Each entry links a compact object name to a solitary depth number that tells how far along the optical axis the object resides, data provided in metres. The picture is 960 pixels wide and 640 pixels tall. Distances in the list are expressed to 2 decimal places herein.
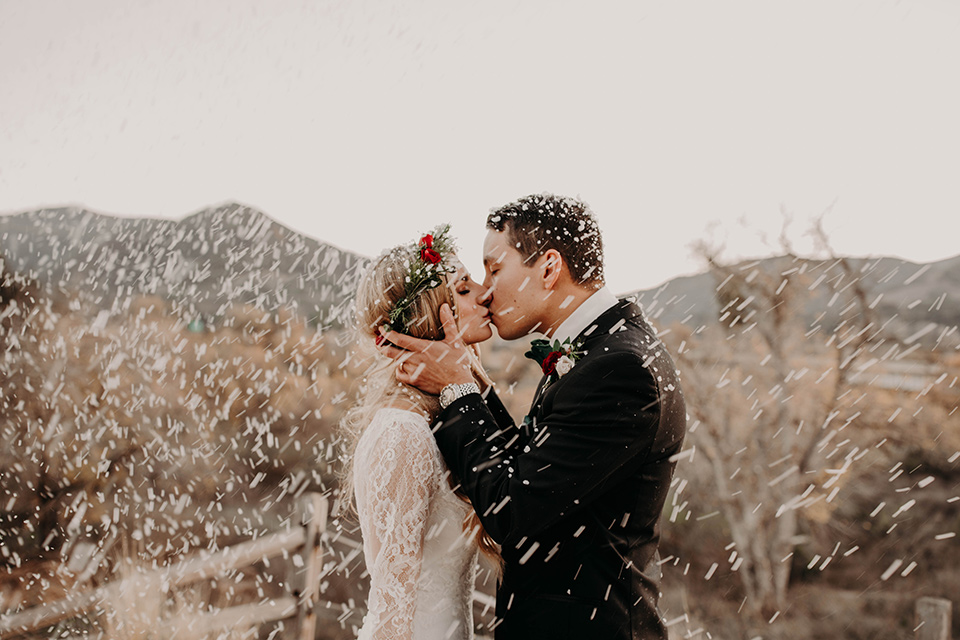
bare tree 10.83
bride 1.71
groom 1.55
